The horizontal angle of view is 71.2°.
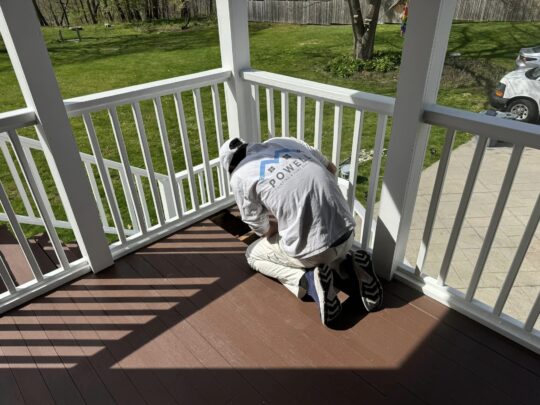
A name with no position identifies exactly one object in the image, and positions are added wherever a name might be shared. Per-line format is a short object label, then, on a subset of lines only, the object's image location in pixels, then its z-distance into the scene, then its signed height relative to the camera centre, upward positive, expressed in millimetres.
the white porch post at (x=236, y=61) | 2373 -464
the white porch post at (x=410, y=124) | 1520 -587
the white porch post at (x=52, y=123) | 1614 -578
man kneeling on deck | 1733 -977
